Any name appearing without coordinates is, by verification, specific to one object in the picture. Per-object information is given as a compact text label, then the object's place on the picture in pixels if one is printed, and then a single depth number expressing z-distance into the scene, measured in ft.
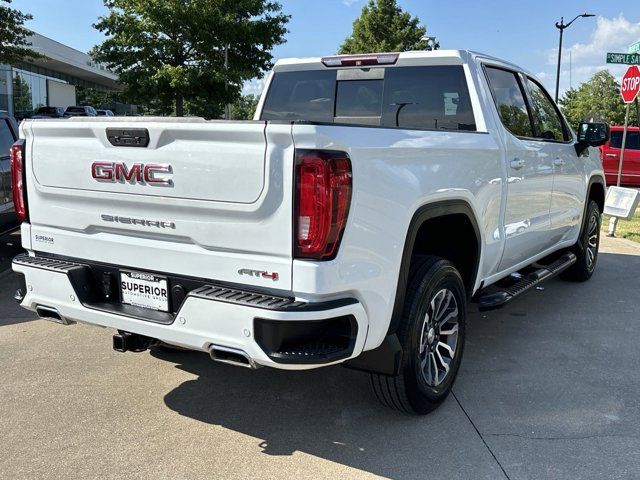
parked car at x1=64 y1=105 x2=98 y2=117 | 115.66
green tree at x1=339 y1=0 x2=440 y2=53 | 114.42
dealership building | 129.39
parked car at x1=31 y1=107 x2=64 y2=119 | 100.08
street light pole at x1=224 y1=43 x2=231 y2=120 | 86.38
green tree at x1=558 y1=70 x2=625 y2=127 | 146.51
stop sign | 36.42
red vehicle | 54.54
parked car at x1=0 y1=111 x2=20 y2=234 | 22.45
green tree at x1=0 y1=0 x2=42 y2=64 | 76.48
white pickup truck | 8.38
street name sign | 33.30
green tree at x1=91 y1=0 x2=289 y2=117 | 82.69
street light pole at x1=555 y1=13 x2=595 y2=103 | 94.42
